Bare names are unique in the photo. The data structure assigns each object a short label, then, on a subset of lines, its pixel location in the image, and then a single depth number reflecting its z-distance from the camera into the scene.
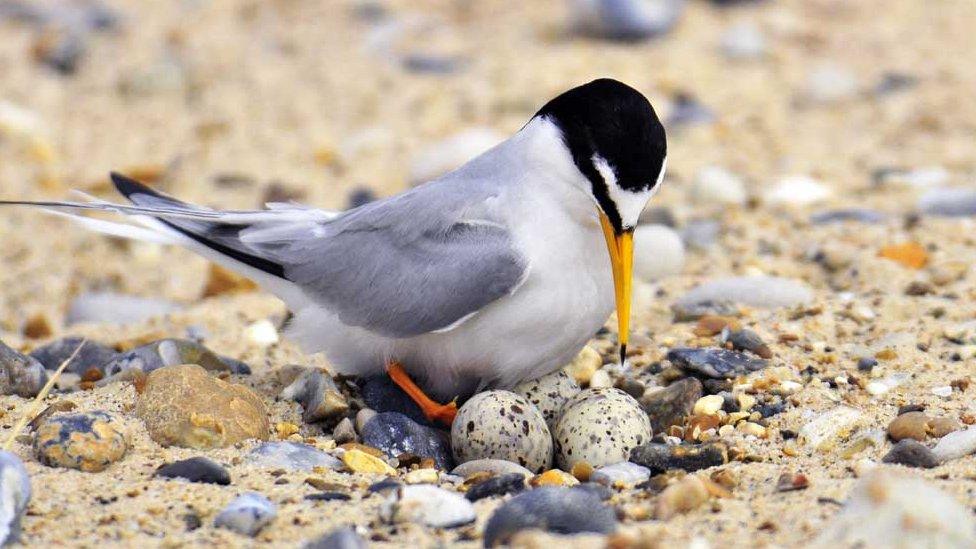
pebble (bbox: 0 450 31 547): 6.47
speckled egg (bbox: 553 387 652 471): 8.05
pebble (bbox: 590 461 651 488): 7.58
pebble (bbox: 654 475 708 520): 6.85
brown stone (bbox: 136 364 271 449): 8.08
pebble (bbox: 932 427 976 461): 7.52
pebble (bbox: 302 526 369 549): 6.18
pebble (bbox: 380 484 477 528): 6.80
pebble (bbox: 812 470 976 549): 5.79
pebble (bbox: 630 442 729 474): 7.84
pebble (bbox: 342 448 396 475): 7.89
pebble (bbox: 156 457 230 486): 7.46
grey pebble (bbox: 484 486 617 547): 6.46
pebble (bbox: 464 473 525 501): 7.32
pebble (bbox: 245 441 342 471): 7.87
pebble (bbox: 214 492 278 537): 6.71
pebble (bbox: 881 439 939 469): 7.47
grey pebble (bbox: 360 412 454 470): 8.38
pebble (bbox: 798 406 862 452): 8.14
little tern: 8.22
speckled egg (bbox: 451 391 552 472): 8.05
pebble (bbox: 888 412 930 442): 7.89
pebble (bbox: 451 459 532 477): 7.82
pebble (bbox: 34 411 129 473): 7.54
